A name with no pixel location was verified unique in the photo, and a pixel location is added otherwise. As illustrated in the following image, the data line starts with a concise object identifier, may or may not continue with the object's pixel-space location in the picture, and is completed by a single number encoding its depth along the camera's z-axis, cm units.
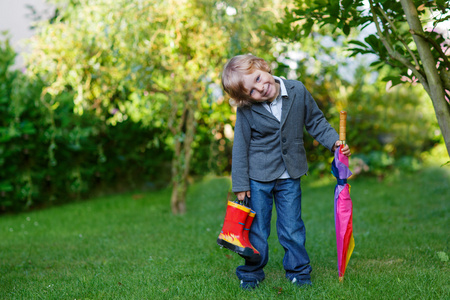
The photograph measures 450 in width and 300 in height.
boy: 256
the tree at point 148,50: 436
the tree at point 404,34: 253
